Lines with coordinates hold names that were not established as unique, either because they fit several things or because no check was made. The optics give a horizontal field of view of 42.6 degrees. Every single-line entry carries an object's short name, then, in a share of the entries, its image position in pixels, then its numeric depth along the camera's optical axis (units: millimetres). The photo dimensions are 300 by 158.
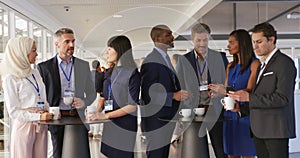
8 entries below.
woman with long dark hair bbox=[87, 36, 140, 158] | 2758
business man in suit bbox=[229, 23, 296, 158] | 2463
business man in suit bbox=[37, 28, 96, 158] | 3125
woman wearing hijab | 2607
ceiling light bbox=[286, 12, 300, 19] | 6625
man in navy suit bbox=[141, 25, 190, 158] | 3010
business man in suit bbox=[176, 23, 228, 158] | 3176
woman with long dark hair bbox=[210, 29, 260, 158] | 3057
